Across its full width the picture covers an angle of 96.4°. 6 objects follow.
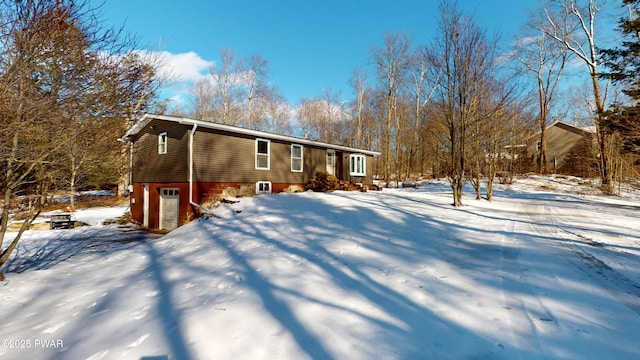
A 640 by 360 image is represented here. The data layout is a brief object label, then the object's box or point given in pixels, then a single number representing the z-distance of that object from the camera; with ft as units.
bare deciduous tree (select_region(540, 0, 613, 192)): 58.75
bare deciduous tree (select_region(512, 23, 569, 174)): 84.02
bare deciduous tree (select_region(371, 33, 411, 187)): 82.21
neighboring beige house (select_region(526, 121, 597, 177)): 82.43
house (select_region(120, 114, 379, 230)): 38.65
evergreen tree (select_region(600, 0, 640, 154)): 36.46
